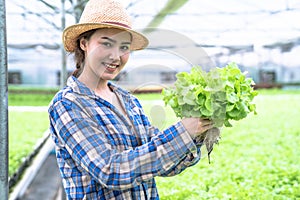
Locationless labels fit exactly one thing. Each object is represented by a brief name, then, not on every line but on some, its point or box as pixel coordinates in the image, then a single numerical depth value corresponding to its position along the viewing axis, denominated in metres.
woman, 1.09
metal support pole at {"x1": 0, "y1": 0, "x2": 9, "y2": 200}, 1.46
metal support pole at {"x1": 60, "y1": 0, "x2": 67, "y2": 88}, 3.48
